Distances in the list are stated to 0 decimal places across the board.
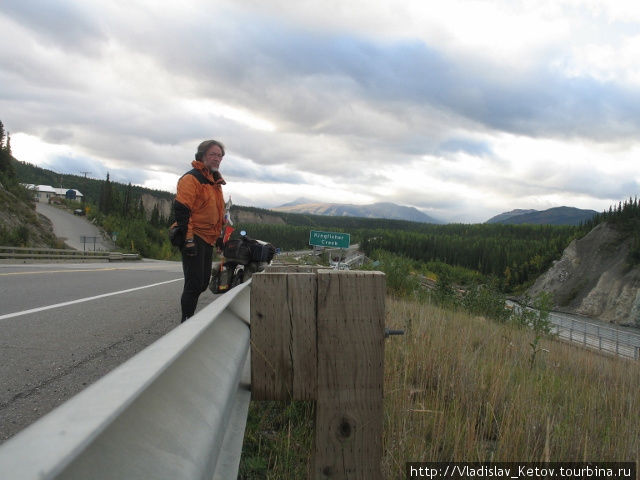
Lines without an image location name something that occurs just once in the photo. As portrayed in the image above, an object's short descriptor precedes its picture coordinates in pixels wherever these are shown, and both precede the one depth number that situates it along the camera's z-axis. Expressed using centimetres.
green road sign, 1496
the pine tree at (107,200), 9939
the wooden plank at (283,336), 209
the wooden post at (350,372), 202
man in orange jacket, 482
